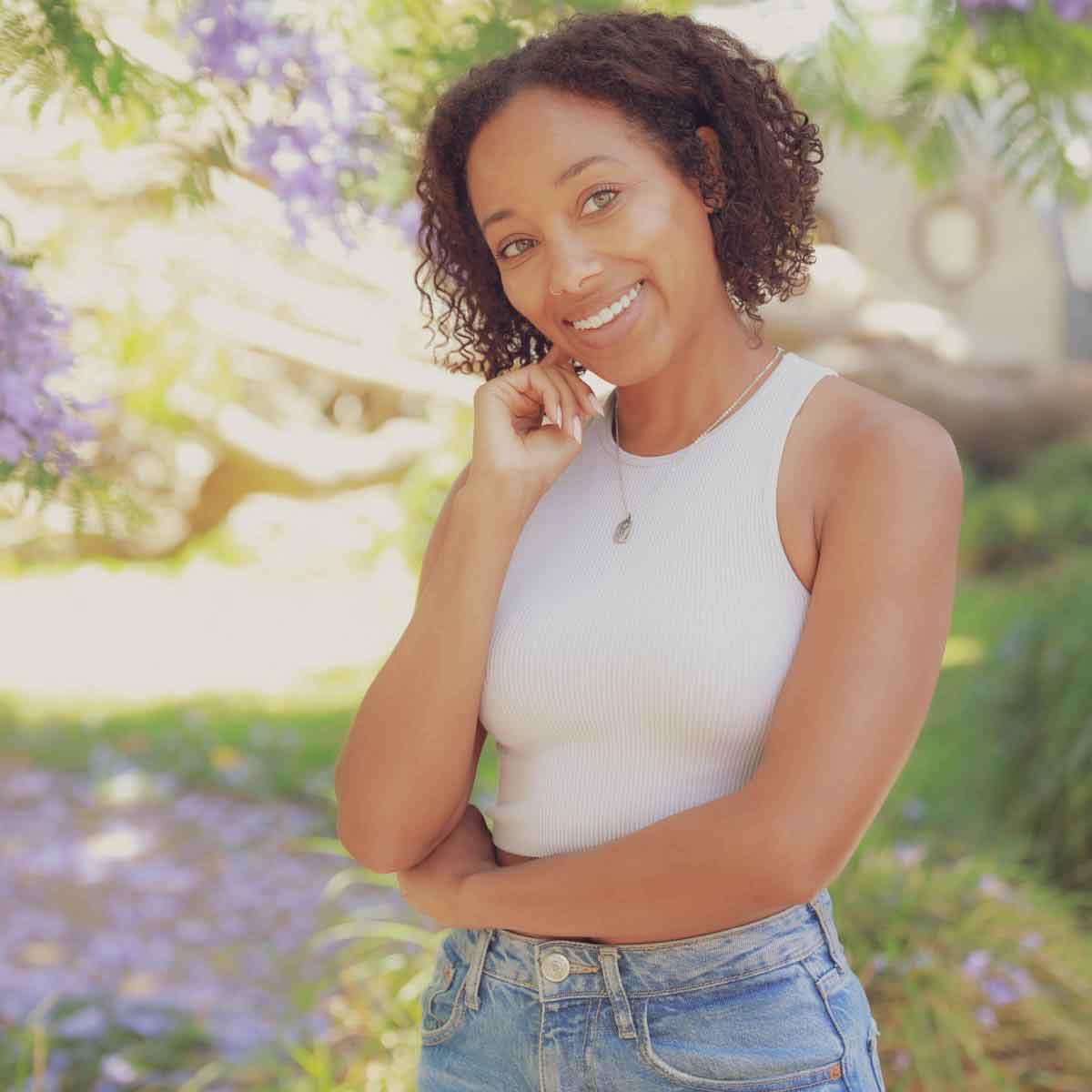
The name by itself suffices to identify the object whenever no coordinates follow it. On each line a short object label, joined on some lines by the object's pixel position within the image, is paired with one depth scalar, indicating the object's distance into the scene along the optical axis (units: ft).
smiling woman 4.95
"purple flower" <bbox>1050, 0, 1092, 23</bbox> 7.32
